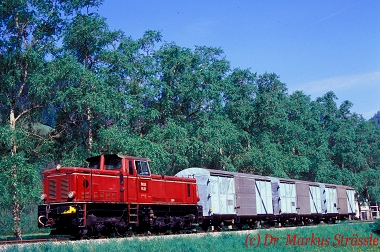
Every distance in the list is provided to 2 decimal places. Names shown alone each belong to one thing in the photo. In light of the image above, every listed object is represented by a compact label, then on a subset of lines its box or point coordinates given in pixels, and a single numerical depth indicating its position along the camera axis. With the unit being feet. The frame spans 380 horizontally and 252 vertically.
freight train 64.69
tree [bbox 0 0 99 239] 90.94
